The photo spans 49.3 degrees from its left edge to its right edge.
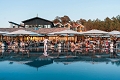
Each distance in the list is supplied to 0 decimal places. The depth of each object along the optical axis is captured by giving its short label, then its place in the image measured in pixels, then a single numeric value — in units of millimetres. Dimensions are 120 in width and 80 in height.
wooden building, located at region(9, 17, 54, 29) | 23891
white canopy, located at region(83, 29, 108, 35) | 13710
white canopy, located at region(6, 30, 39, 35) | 12855
